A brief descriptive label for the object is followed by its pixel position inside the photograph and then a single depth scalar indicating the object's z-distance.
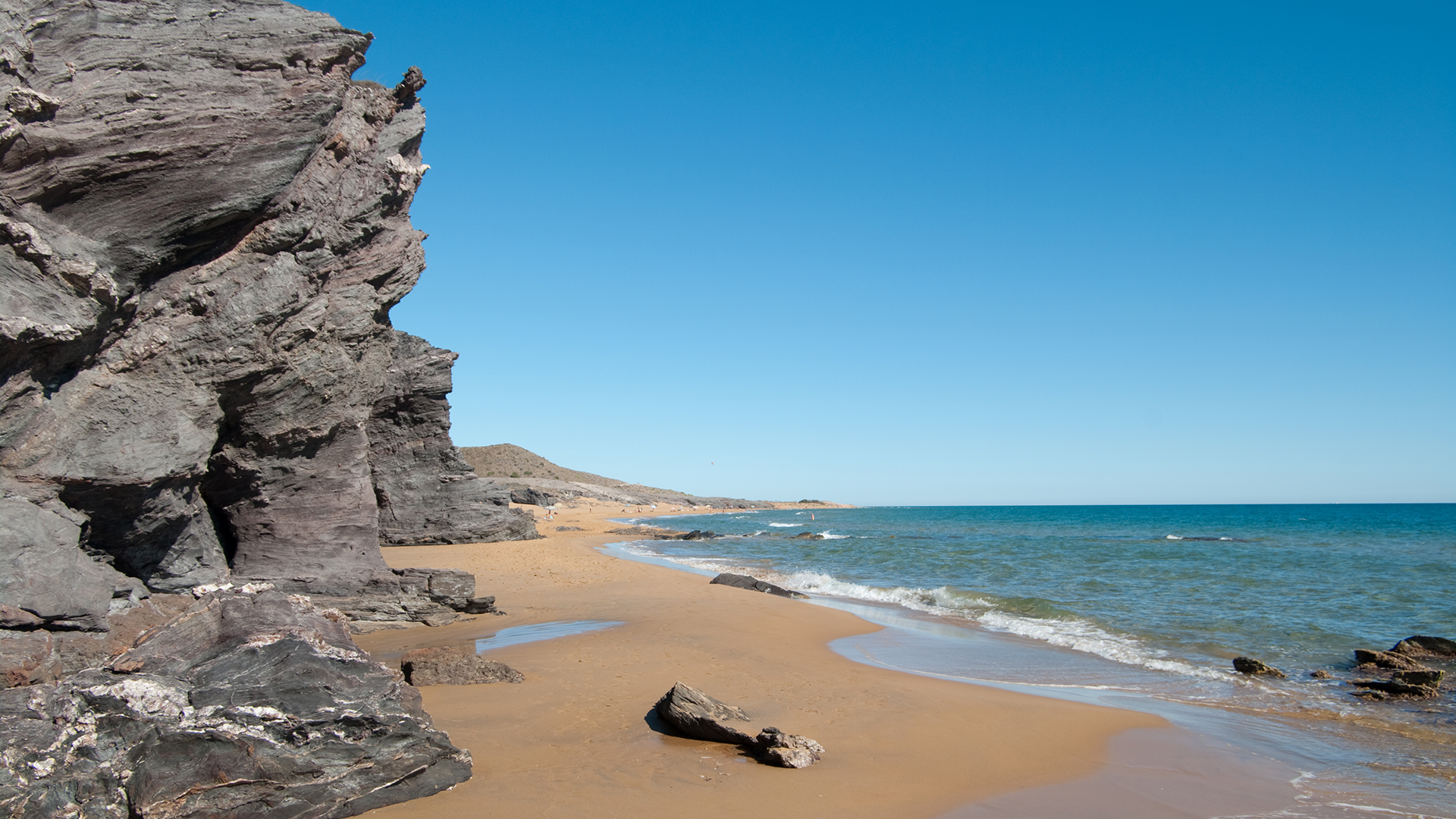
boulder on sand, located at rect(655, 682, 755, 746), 7.12
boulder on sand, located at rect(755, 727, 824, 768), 6.61
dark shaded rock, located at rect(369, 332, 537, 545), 22.44
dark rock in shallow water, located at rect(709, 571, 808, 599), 19.20
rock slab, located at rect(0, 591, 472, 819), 4.85
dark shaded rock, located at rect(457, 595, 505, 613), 13.52
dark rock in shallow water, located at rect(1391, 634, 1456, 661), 12.34
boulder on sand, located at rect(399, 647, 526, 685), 8.87
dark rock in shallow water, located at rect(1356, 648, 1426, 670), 11.47
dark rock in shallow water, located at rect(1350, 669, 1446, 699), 10.16
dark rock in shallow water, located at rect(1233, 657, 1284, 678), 11.40
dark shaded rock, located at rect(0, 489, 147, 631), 6.48
